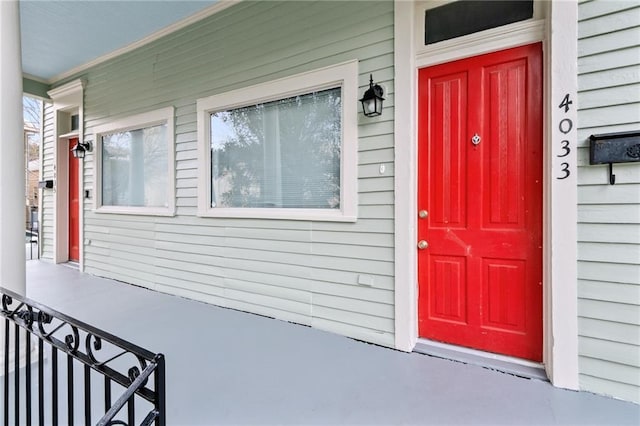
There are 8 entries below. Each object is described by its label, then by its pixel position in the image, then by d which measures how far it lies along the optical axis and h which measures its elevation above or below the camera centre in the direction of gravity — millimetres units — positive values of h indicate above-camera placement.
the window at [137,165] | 3966 +640
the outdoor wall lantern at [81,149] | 4770 +943
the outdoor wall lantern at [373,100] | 2408 +826
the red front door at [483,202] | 2100 +64
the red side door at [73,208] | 5457 +90
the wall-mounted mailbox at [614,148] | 1741 +338
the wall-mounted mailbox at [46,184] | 5539 +503
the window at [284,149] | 2654 +605
